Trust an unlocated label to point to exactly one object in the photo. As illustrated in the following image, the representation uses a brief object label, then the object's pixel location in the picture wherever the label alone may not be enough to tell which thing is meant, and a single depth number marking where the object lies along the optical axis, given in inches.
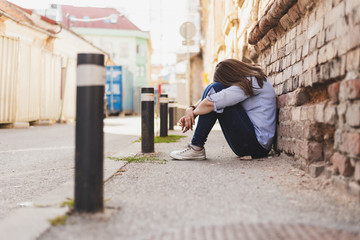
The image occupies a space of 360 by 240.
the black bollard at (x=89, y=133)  77.0
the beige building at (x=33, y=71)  394.9
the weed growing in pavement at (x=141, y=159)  161.0
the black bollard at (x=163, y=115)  263.9
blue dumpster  888.9
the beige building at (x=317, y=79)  87.7
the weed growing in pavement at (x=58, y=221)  74.3
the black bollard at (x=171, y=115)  364.8
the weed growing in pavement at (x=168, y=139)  251.9
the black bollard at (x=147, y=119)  174.9
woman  147.8
